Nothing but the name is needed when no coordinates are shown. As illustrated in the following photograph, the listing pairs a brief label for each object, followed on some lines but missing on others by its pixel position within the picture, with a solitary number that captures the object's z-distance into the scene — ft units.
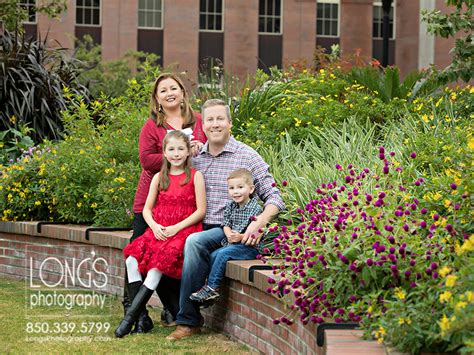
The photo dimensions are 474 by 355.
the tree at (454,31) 42.46
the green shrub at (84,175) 33.04
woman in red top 26.03
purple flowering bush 15.74
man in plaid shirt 24.00
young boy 24.20
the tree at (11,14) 59.47
